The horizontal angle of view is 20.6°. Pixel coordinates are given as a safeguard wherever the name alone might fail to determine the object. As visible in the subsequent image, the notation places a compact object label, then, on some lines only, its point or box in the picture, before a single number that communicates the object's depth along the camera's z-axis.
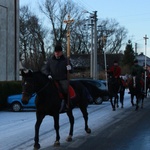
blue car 19.42
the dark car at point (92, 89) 13.16
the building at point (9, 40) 29.62
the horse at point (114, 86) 20.00
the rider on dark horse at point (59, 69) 10.18
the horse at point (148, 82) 31.06
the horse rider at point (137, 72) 19.67
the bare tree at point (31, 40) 71.94
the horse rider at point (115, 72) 19.83
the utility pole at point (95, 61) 38.00
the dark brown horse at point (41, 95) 9.15
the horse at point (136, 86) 19.85
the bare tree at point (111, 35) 91.00
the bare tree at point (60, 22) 73.25
